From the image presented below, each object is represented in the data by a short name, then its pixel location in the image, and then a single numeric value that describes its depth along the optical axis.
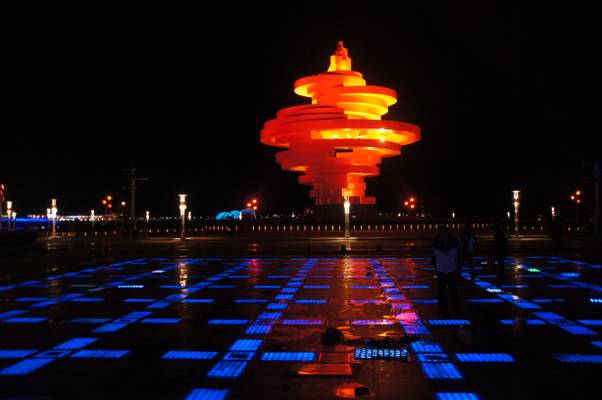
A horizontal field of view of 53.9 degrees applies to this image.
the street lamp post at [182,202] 49.99
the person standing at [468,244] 17.59
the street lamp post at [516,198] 51.99
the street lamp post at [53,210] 63.17
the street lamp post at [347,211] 44.94
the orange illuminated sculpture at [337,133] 64.69
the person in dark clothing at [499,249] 17.31
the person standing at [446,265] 12.16
